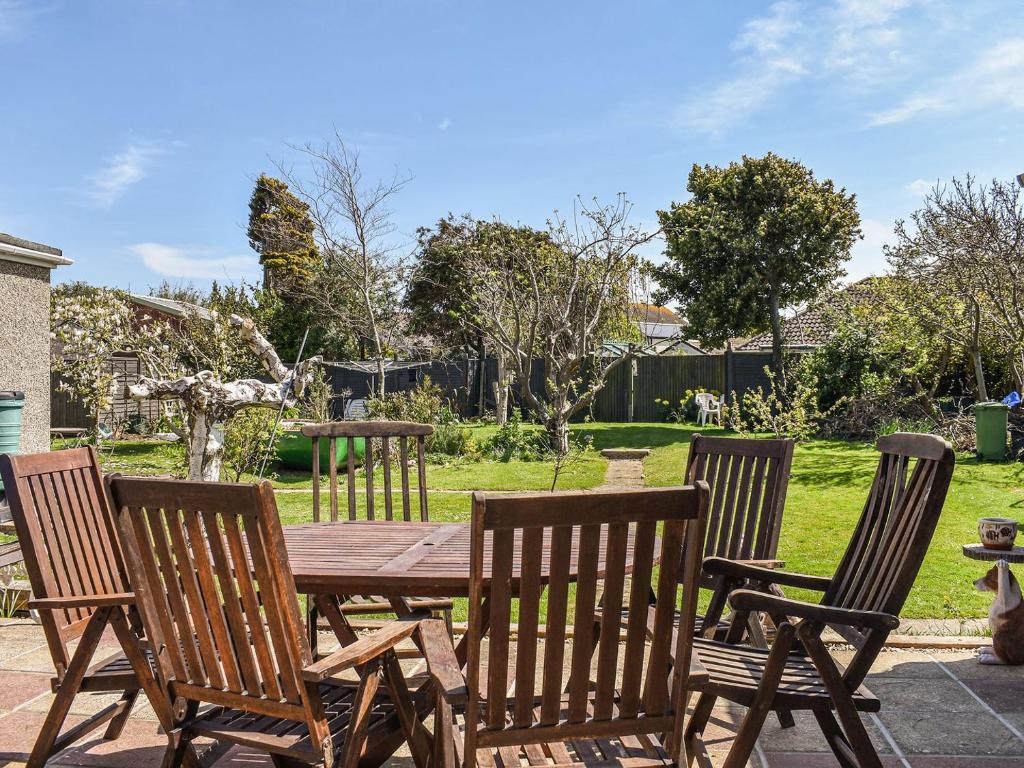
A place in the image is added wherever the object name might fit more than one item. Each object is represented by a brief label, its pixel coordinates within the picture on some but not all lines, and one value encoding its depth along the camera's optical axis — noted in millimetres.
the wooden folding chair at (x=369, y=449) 3918
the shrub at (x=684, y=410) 17953
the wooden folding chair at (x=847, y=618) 2064
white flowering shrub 12281
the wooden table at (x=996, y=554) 3283
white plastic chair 17262
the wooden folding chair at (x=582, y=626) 1653
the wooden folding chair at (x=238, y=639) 1784
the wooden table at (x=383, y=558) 2340
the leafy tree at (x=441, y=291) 23281
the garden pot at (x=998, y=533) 3336
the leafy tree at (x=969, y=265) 10180
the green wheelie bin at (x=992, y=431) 10742
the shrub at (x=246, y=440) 7730
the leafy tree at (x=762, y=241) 16656
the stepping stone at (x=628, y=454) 11977
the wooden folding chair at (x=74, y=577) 2273
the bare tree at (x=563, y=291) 11906
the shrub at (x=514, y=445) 11875
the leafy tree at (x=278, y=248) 26400
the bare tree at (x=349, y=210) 12969
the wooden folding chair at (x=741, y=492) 3223
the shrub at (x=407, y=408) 11930
